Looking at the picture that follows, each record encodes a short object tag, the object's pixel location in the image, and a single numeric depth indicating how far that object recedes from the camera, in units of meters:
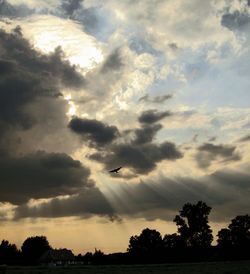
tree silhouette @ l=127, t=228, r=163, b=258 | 173.50
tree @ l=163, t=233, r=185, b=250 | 150.79
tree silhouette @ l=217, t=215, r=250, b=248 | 152.12
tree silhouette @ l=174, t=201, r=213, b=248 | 150.38
